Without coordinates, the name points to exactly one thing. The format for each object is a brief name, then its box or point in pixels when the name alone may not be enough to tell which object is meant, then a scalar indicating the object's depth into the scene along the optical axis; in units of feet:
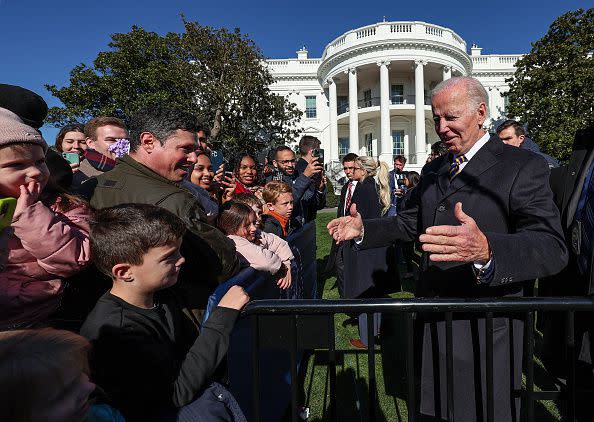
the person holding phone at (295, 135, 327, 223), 18.26
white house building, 111.24
